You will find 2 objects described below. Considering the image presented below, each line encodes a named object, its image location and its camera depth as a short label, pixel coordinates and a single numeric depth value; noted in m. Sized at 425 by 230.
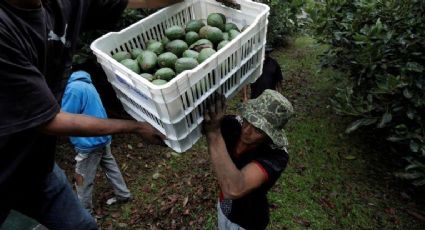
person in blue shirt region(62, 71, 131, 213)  3.20
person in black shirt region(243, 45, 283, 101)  3.34
